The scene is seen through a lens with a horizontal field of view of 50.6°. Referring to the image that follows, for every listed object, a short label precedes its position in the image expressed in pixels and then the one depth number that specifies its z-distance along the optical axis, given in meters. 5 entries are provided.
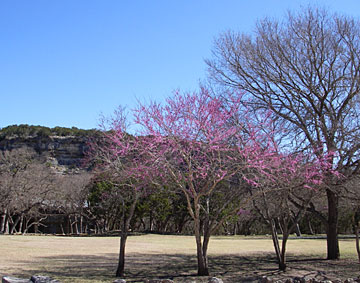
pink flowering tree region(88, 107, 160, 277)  8.33
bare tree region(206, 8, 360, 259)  12.31
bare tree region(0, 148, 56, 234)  31.04
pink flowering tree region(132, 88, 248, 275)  8.00
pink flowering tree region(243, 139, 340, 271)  8.45
